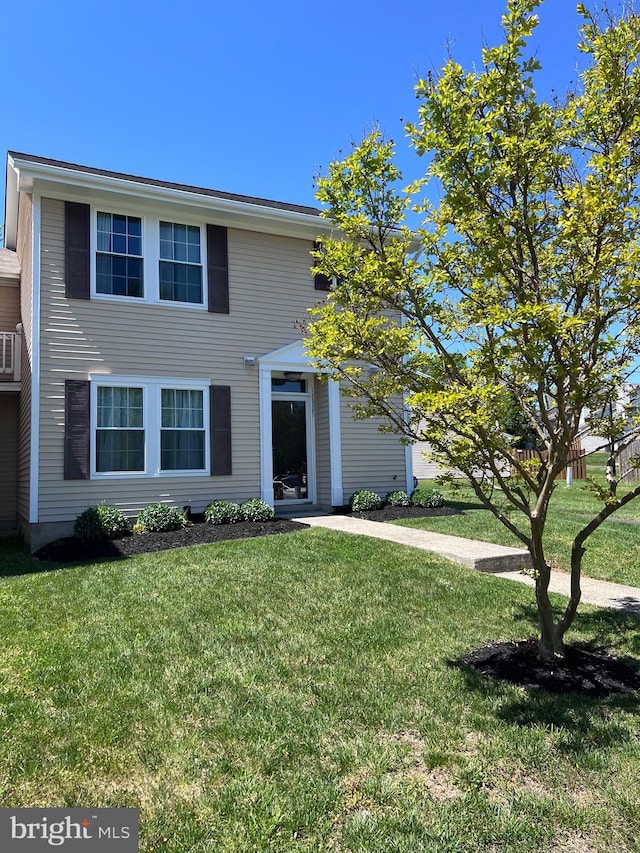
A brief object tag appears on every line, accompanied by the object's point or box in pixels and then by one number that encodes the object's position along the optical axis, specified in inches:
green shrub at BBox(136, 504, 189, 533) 359.6
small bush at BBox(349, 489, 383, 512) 435.5
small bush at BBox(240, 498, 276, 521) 388.8
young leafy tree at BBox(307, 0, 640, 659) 122.3
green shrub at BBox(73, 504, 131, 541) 341.1
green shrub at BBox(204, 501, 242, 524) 379.6
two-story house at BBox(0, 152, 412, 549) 360.8
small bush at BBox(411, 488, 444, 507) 451.5
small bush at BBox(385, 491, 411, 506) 452.8
